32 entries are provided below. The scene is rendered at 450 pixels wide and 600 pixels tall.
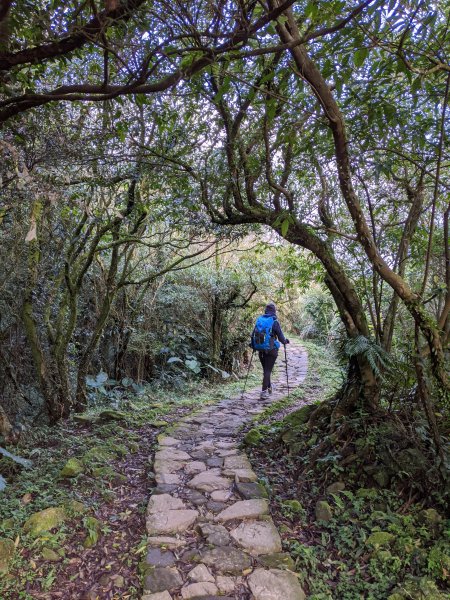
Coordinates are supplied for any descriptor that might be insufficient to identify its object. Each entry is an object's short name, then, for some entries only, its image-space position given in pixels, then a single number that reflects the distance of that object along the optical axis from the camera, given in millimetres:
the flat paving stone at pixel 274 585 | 2670
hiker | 7926
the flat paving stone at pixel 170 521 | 3322
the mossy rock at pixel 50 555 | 2910
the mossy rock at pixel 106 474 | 4098
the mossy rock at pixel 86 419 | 5836
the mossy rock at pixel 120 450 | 4801
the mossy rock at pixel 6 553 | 2756
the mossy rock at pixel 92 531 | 3133
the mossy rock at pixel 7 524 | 3079
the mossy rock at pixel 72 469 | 3949
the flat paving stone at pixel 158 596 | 2606
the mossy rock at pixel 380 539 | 3191
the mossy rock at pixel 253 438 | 5164
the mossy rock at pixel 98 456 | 4336
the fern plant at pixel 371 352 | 4379
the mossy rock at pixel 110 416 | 5934
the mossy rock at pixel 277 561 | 2961
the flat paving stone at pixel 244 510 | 3539
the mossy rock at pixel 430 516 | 3344
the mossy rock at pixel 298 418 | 5260
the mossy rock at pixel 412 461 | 3770
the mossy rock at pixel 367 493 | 3719
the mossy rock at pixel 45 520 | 3111
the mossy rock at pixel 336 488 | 3875
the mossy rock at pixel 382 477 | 3859
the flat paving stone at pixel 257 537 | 3131
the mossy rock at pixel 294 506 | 3742
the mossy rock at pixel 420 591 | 2656
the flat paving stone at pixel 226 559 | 2900
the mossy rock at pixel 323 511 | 3586
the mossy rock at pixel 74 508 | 3403
